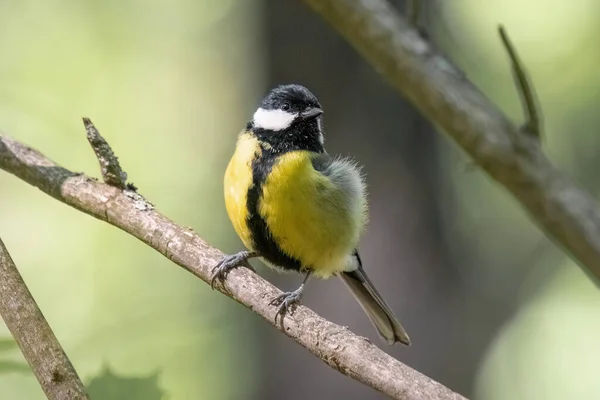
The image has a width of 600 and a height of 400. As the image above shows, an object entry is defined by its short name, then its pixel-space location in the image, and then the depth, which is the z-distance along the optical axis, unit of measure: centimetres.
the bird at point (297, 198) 369
